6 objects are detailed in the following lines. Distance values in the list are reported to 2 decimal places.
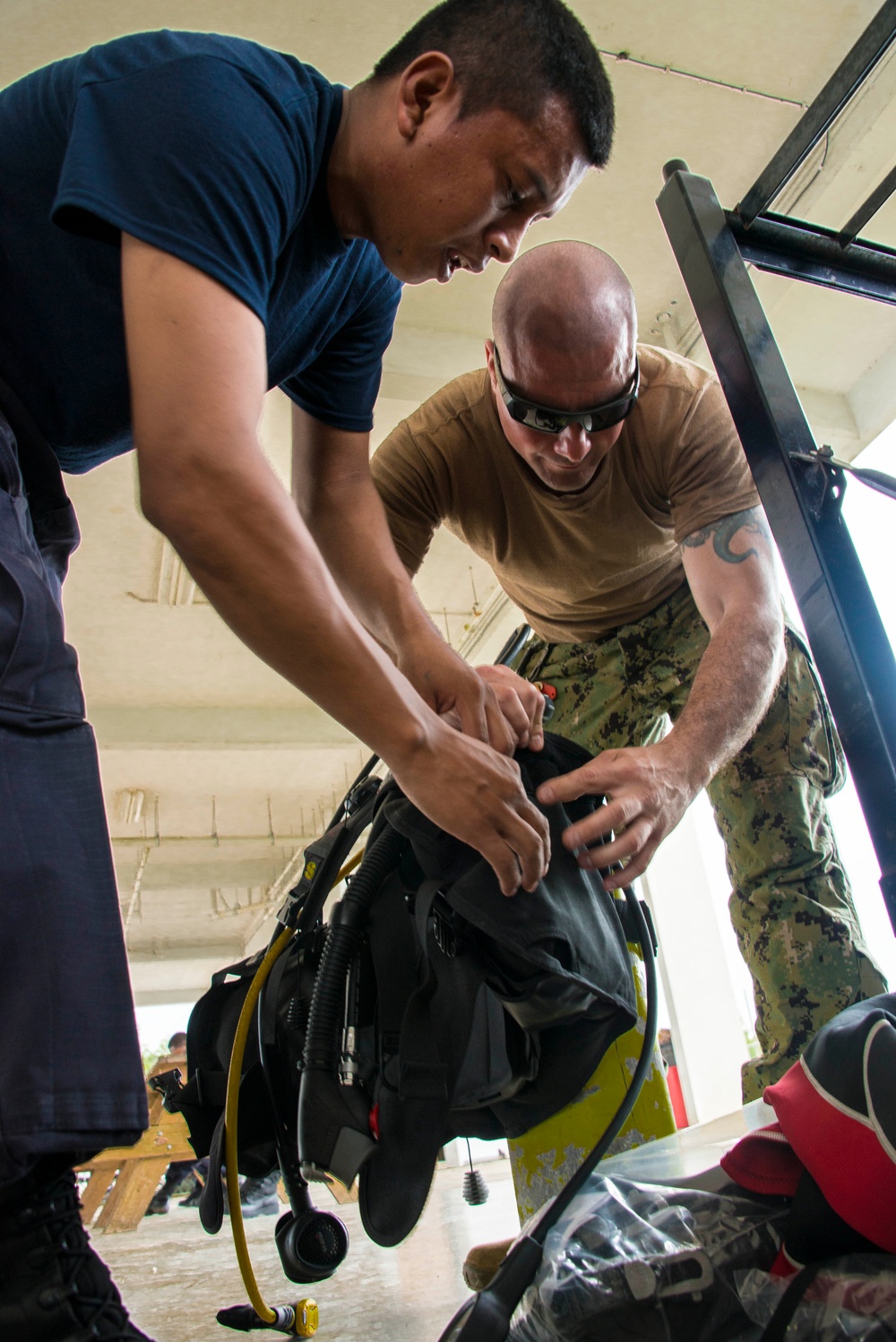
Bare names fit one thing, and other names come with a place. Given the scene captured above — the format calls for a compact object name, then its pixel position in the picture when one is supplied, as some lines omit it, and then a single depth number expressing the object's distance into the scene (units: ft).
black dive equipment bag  3.15
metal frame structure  3.06
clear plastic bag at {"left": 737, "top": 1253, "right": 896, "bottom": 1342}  2.37
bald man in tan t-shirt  5.20
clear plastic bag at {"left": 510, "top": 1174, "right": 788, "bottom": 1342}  2.53
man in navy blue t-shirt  2.34
